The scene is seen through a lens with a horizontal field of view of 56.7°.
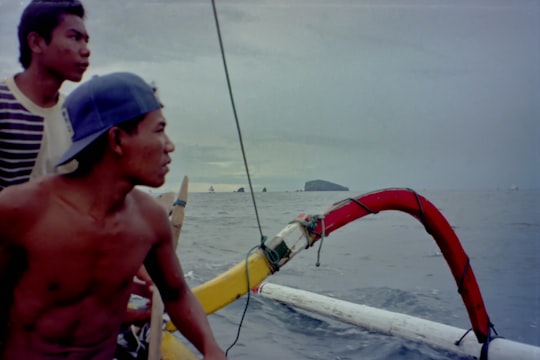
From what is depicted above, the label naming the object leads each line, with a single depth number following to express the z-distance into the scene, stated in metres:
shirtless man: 1.45
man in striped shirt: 2.08
